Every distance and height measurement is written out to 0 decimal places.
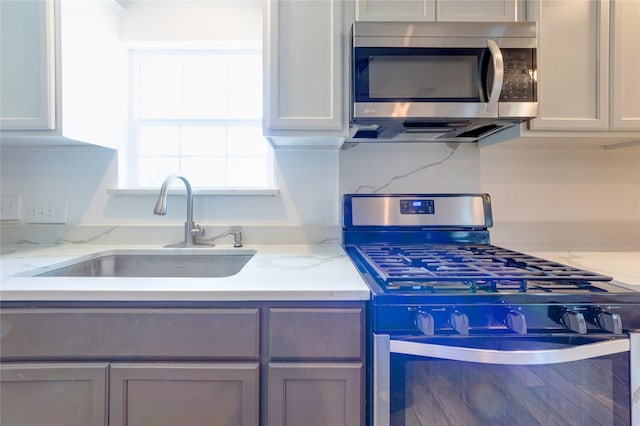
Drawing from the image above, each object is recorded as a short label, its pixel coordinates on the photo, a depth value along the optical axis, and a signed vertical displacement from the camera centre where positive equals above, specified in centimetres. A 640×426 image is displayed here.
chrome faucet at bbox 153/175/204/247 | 149 -7
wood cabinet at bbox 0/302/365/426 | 89 -41
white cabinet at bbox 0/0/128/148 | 127 +54
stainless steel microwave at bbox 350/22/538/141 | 118 +50
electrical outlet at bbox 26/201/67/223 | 161 -1
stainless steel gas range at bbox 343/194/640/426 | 82 -35
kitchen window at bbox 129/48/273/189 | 177 +47
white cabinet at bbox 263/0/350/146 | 125 +54
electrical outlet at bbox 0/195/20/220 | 159 +1
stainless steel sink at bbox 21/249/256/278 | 150 -23
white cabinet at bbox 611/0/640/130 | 129 +56
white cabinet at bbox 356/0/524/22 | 127 +76
